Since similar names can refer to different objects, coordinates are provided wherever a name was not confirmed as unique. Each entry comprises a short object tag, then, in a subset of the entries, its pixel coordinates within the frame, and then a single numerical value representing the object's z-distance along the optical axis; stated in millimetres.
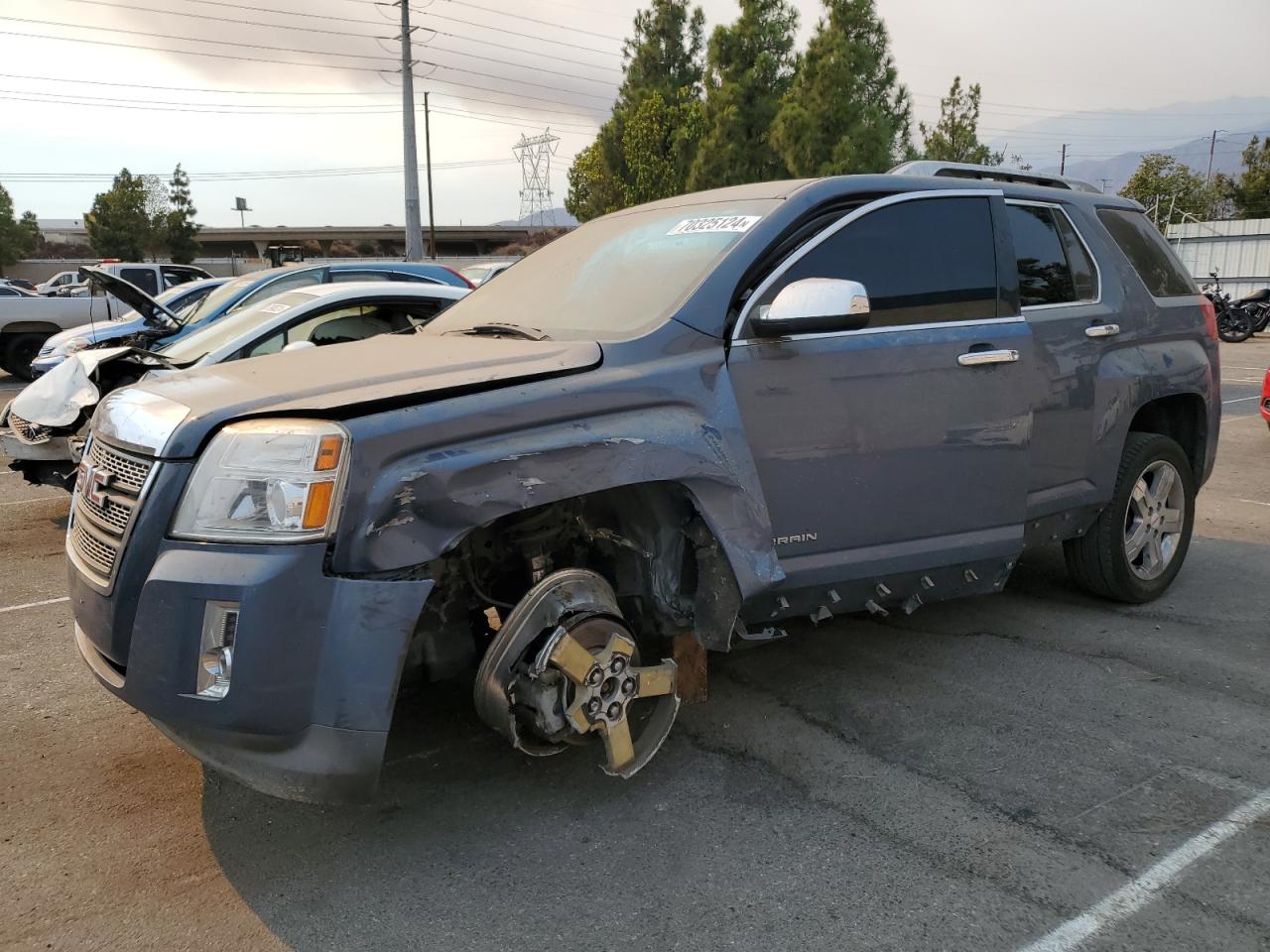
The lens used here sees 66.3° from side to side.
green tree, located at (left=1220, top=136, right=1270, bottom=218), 47062
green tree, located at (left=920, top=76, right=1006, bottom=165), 32156
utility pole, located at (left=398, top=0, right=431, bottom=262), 26448
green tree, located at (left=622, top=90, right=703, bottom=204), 32906
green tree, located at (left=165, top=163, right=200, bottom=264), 58125
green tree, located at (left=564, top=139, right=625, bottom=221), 37281
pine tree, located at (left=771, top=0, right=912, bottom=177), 26484
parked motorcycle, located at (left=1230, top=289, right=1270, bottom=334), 21406
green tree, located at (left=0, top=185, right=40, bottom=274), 61188
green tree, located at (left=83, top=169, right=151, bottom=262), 54188
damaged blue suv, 2430
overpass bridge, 97938
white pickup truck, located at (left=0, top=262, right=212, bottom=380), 16031
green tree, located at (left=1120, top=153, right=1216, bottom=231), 49938
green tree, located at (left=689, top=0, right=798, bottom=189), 29812
